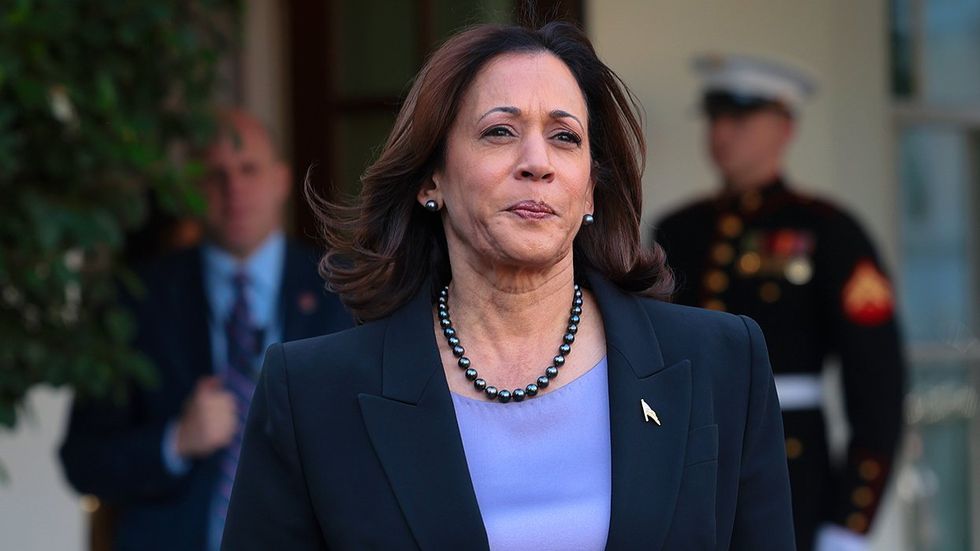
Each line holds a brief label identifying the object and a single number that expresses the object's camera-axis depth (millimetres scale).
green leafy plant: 8156
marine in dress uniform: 10437
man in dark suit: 9211
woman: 5199
